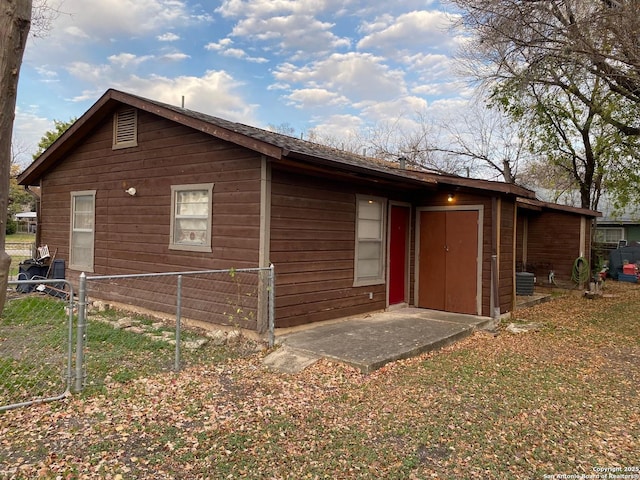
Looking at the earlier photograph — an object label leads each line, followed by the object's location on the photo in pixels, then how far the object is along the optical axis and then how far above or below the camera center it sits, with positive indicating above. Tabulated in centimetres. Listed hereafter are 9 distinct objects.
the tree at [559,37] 684 +403
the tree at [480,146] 2089 +535
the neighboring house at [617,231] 2211 +126
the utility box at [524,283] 1070 -80
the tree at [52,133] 3675 +937
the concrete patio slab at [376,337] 495 -123
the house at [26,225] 3934 +145
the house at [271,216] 603 +52
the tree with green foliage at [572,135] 1362 +440
